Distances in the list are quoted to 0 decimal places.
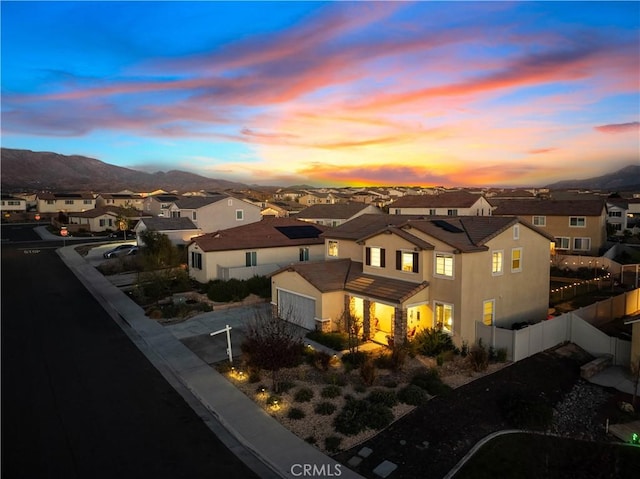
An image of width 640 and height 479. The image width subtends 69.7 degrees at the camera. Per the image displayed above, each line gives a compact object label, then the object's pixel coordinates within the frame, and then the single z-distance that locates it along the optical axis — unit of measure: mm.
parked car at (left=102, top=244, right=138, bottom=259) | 49625
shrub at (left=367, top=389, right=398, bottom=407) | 15617
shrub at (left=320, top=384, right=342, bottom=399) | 16203
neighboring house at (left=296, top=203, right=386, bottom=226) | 64750
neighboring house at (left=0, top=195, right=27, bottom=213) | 114688
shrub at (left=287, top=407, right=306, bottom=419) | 14781
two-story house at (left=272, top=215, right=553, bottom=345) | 21117
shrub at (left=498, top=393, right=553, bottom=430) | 14906
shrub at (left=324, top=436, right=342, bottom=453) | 13008
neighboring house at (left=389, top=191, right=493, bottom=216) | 61625
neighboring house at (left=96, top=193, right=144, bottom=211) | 113562
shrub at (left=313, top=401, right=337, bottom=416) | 15031
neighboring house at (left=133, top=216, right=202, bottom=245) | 51422
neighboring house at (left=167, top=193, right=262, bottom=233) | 58156
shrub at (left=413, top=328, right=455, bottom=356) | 20458
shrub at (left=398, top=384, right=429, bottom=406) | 15781
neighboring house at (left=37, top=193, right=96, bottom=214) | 112438
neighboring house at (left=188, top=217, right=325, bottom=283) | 35219
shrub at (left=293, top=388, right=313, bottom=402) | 15961
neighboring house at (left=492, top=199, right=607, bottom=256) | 46697
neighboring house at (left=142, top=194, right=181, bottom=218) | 88750
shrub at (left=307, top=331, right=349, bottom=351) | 21453
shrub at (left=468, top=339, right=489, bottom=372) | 18844
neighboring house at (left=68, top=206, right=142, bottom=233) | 80688
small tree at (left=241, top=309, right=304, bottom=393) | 16688
